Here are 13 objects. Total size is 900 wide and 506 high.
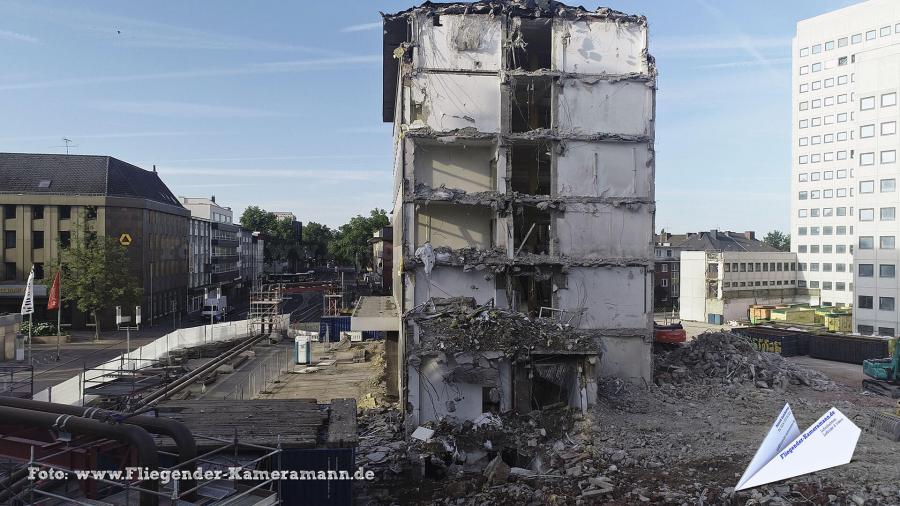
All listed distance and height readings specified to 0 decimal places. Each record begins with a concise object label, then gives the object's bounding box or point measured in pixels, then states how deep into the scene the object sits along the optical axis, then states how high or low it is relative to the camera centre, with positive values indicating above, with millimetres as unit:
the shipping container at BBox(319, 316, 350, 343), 47188 -5859
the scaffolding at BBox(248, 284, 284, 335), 47450 -5277
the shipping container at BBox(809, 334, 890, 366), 40719 -6369
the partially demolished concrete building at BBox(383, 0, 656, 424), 27281 +4801
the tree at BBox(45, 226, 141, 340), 45391 -1791
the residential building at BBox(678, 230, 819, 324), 68438 -2418
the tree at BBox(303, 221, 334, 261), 134875 +4284
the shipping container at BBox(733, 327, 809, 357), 43406 -6298
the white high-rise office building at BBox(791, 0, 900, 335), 51969 +12366
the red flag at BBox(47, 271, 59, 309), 37453 -2927
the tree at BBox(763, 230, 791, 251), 143100 +5495
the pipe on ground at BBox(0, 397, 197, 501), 10836 -3374
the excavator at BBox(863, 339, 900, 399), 28933 -5971
